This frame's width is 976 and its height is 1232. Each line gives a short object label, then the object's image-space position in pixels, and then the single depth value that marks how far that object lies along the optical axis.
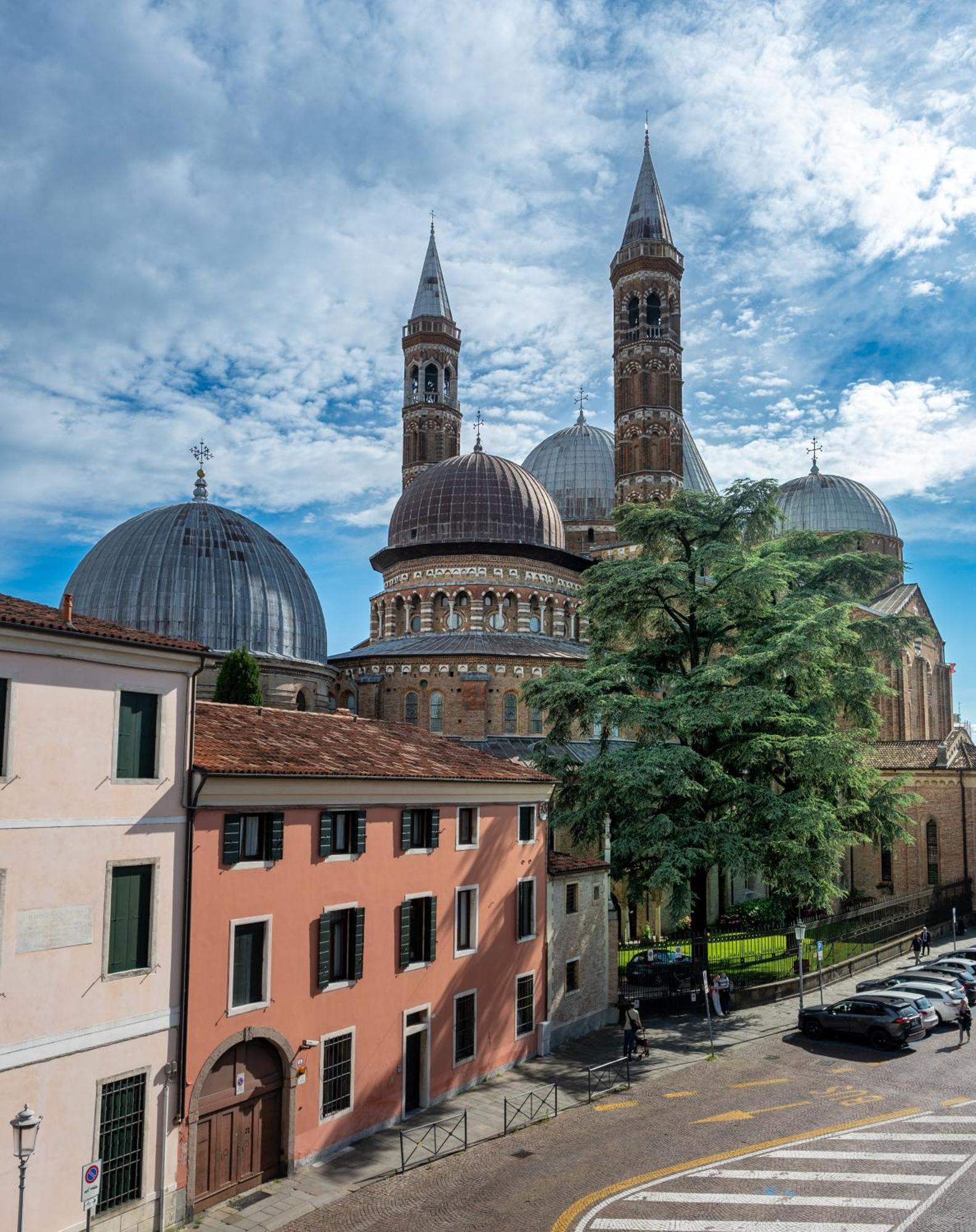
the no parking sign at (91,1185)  13.70
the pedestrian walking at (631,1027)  23.47
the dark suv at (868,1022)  24.72
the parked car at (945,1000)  27.12
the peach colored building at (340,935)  16.59
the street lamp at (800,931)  28.11
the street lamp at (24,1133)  12.91
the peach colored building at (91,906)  13.75
